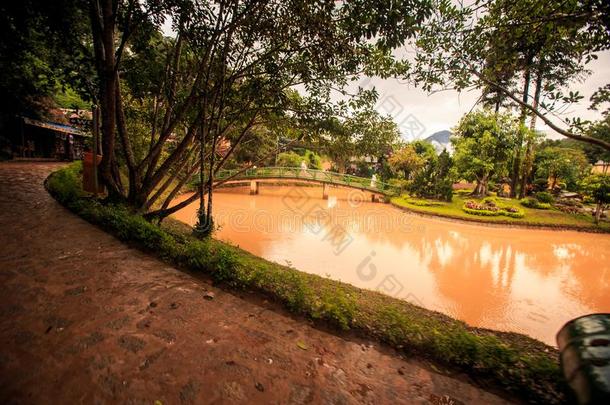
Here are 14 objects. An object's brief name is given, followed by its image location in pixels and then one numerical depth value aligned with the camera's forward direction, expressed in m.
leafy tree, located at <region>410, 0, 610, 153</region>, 3.41
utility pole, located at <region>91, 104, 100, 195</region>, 6.50
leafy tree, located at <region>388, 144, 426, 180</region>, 29.44
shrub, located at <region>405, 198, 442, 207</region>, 21.06
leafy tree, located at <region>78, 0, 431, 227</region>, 4.46
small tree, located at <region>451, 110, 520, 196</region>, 22.05
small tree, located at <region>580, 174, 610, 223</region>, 16.62
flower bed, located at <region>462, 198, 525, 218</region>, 17.97
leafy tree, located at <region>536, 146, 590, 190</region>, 27.41
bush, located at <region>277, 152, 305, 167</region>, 33.22
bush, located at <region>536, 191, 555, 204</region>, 22.08
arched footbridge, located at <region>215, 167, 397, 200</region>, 24.34
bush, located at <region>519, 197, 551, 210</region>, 20.61
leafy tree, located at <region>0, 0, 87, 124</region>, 4.96
